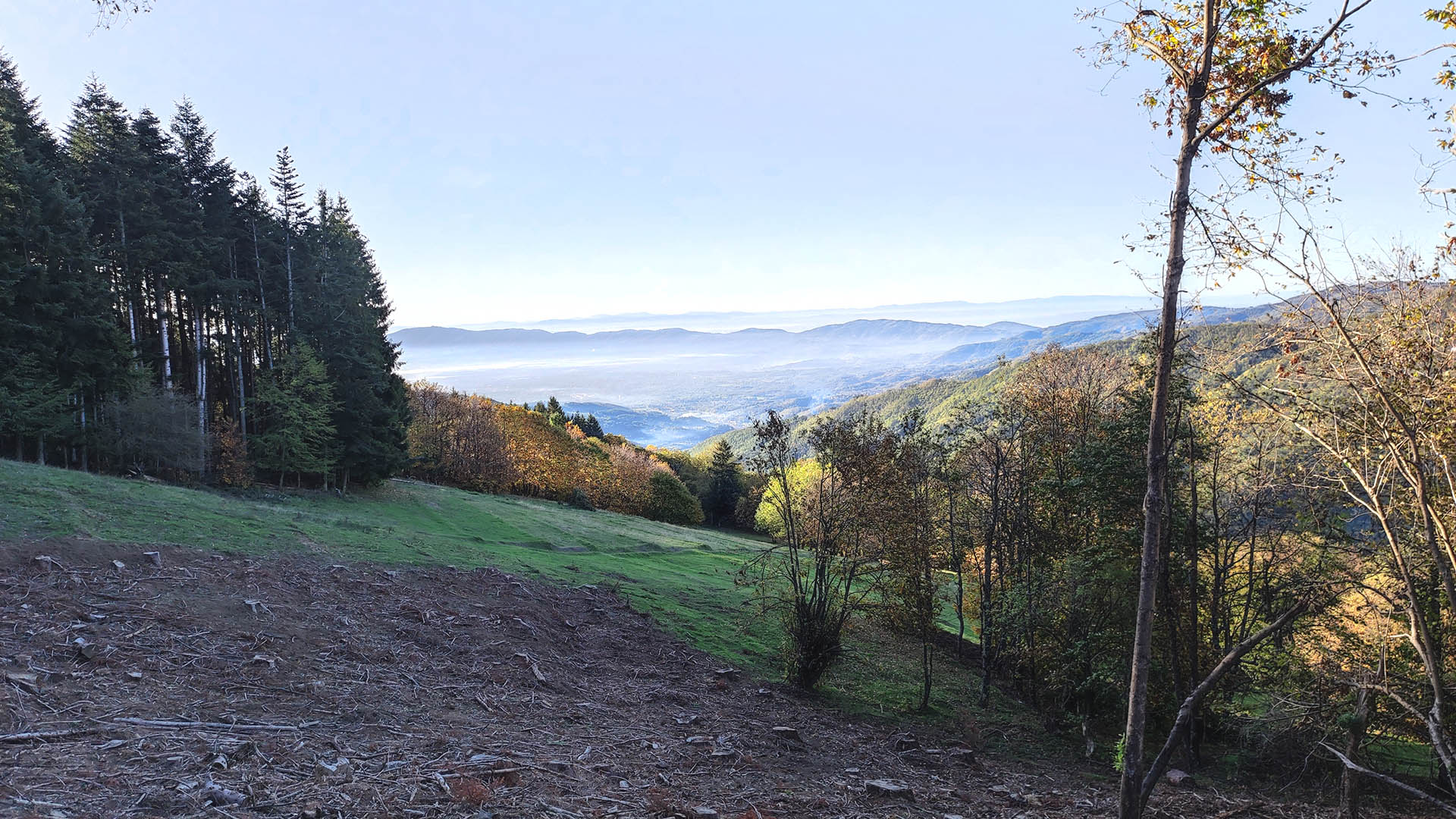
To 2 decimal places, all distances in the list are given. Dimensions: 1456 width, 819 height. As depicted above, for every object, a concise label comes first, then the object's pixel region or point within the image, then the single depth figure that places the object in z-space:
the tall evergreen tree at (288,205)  37.25
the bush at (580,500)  57.06
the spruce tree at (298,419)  33.44
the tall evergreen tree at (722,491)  82.12
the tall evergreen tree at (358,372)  37.31
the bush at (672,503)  68.31
